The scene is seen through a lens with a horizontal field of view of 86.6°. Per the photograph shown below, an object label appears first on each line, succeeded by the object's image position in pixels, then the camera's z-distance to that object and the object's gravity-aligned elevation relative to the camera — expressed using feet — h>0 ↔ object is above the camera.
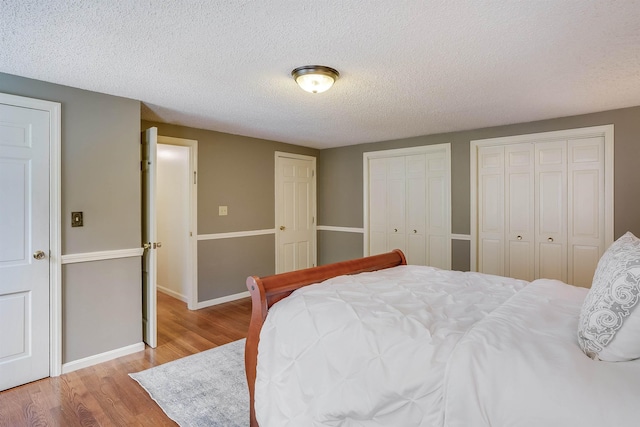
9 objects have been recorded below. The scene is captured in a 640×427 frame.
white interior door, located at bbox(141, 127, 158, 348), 10.11 -0.66
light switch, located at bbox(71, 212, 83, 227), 8.79 -0.12
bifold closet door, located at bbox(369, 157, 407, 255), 16.39 +0.45
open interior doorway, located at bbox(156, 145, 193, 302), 14.02 -0.29
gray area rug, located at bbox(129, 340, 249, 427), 6.86 -4.05
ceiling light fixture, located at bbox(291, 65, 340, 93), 7.59 +3.13
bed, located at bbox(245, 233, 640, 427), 3.47 -1.70
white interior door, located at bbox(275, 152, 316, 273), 17.03 +0.08
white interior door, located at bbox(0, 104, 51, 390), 7.82 -0.73
